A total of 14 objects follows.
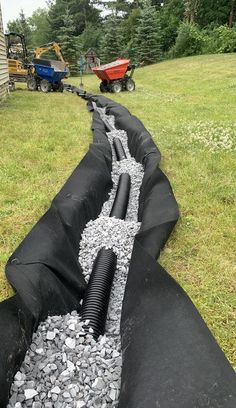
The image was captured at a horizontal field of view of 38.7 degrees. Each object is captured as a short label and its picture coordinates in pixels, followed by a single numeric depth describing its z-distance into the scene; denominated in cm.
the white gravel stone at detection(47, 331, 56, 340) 202
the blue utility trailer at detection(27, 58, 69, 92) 1291
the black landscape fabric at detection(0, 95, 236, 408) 144
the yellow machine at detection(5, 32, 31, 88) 1483
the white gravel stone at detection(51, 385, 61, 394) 174
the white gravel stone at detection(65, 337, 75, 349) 201
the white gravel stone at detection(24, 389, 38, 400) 168
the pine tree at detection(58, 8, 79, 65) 2636
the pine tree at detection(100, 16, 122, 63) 2630
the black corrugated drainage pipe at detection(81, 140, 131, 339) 226
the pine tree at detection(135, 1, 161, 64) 2458
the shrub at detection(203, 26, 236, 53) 2181
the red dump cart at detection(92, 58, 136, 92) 1236
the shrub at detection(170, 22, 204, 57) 2341
